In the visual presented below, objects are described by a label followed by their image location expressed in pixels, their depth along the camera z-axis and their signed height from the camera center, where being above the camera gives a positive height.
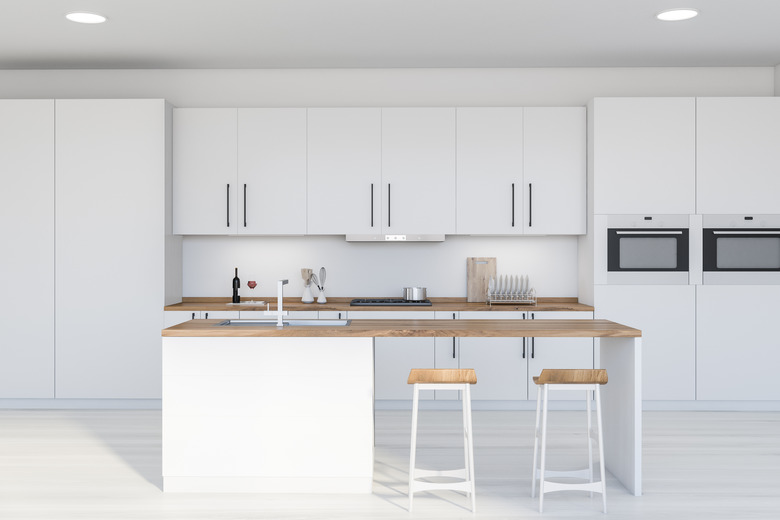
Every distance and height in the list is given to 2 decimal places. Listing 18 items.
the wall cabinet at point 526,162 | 5.48 +0.83
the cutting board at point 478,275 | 5.82 -0.12
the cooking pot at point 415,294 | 5.68 -0.28
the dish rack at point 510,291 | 5.58 -0.26
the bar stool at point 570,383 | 3.14 -0.59
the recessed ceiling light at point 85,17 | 4.44 +1.67
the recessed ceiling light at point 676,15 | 4.39 +1.67
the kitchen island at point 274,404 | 3.37 -0.73
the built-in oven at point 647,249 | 5.27 +0.10
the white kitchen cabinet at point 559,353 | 5.27 -0.74
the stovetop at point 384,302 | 5.48 -0.34
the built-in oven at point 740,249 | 5.25 +0.10
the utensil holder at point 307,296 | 5.64 -0.30
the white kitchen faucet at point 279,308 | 3.47 -0.25
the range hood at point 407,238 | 5.51 +0.20
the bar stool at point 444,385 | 3.12 -0.59
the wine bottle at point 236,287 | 5.68 -0.22
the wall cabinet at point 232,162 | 5.50 +0.84
